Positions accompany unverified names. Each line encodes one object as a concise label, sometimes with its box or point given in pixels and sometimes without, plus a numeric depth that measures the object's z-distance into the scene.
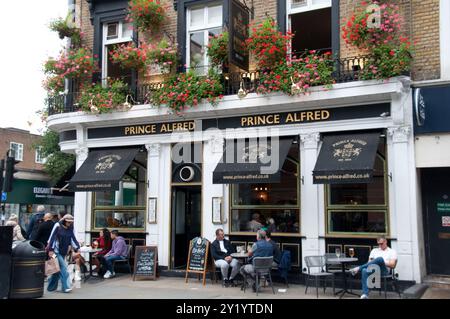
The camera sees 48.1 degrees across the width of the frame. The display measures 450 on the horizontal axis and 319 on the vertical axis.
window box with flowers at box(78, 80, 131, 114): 14.47
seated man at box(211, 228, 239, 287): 12.23
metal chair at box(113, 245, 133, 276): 14.11
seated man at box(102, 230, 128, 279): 13.70
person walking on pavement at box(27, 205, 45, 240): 15.62
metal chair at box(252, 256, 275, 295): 11.10
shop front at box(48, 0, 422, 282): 11.44
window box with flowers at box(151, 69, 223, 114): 13.24
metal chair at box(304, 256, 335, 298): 11.21
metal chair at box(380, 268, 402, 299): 10.26
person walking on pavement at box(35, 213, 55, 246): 12.88
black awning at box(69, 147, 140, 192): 13.91
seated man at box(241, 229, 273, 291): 11.49
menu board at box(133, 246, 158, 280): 13.40
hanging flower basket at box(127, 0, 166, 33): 14.26
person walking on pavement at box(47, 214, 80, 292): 11.44
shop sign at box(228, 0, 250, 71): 12.28
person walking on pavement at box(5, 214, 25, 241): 14.72
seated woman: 13.99
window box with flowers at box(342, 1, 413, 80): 11.19
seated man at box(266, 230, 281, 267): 11.86
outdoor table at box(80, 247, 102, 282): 13.11
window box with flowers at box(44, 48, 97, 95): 15.16
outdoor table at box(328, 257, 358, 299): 10.70
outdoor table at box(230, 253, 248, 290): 11.96
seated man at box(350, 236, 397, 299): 10.17
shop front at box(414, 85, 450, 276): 11.18
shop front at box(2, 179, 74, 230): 31.12
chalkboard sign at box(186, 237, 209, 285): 12.87
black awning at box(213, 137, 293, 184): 12.05
